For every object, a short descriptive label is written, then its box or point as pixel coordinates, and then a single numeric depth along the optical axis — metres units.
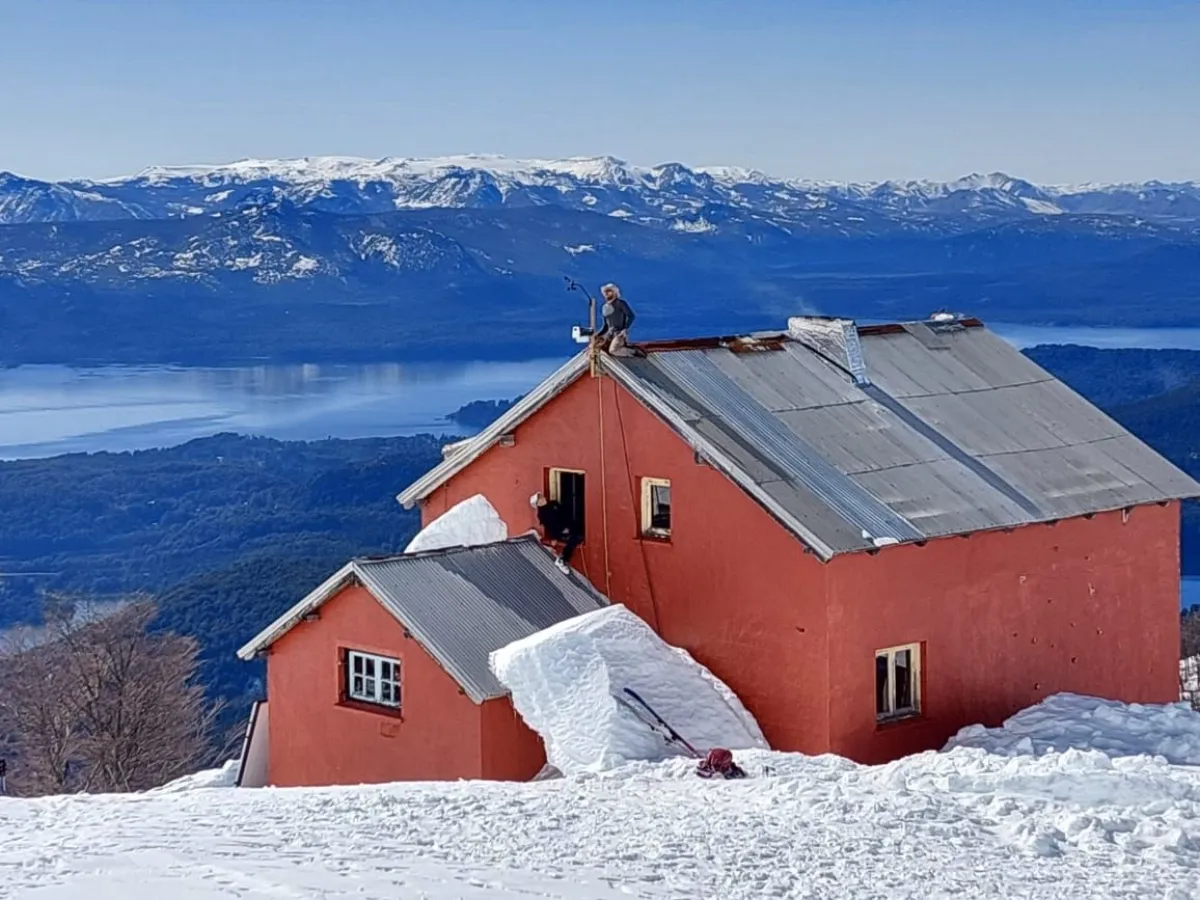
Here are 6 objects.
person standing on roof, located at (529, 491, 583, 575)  23.88
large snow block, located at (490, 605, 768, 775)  19.81
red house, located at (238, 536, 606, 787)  20.84
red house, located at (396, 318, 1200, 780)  21.25
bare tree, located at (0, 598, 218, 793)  39.75
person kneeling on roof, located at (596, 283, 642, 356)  23.17
